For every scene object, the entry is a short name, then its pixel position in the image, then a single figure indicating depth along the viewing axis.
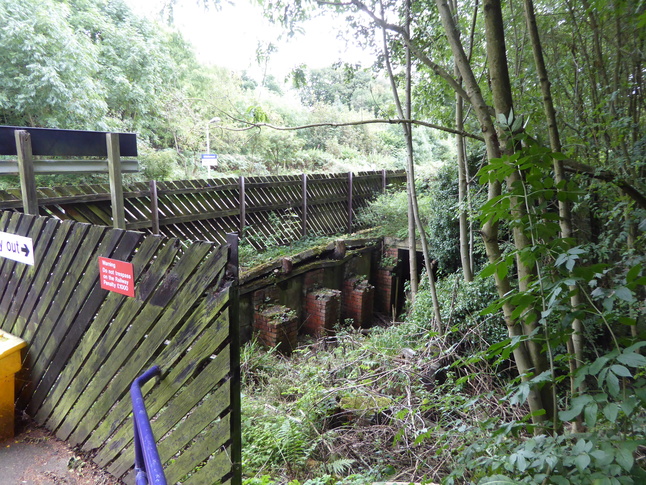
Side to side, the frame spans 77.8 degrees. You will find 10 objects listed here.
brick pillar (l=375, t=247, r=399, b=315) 8.66
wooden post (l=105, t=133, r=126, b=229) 3.16
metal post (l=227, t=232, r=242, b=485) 1.71
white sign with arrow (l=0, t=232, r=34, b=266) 2.80
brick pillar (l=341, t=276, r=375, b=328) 7.71
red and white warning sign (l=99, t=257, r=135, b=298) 2.14
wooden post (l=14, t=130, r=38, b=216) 2.92
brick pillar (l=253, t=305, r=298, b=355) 5.85
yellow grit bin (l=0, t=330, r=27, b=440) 2.64
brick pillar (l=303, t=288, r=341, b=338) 6.93
